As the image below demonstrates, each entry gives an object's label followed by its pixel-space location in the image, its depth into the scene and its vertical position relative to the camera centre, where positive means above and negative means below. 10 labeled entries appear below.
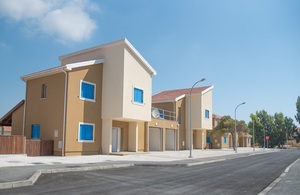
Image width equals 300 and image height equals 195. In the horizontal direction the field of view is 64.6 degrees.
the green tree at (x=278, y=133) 59.83 -3.02
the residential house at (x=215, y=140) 40.93 -3.38
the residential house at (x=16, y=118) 20.51 +0.06
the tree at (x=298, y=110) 65.22 +3.12
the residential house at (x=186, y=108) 31.99 +1.60
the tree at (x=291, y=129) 63.79 -2.10
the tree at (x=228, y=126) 34.92 -0.81
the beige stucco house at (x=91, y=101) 17.89 +1.48
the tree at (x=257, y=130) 59.83 -2.29
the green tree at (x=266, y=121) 60.96 +0.00
